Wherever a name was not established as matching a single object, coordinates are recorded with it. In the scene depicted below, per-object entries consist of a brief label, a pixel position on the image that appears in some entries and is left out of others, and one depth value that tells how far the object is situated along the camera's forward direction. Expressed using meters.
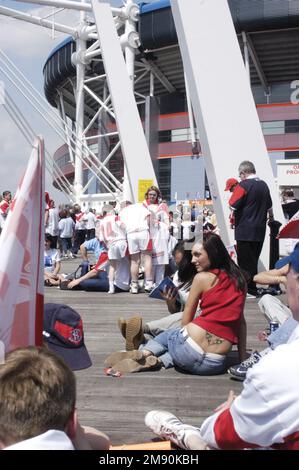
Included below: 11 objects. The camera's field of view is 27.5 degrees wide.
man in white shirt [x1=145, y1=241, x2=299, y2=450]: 1.78
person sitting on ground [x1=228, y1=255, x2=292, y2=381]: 4.12
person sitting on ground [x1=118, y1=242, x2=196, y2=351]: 5.07
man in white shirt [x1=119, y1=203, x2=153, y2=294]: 9.74
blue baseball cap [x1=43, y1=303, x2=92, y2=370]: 3.01
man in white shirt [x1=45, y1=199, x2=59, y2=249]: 16.20
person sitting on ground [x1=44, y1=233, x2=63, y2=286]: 10.98
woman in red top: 4.35
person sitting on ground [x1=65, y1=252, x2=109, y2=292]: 10.26
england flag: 2.26
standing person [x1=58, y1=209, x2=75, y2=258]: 18.92
